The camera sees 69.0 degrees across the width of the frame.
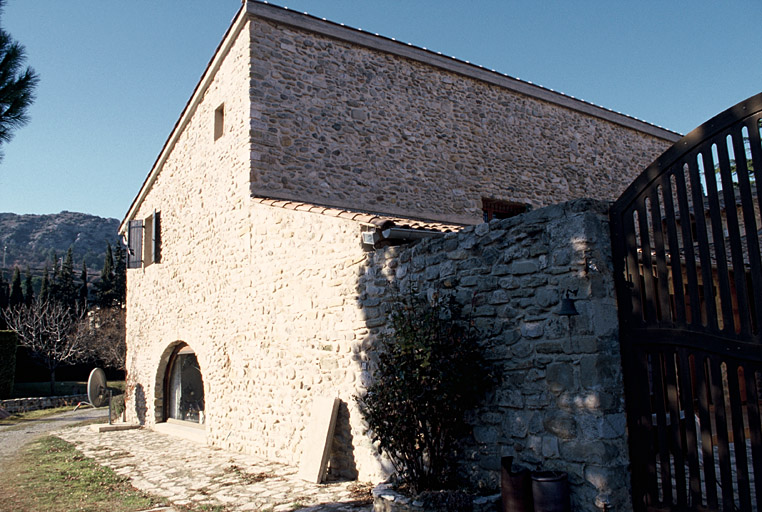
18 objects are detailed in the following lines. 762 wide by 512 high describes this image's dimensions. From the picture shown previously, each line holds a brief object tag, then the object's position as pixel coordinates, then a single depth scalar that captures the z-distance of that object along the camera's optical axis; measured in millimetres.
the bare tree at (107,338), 27828
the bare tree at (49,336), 27188
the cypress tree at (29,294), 36094
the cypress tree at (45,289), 34450
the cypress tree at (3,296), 36438
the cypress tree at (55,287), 35219
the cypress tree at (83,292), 35994
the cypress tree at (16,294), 36519
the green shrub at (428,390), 4438
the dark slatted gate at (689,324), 3297
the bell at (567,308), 3879
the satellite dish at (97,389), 14602
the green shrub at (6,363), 22297
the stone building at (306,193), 6711
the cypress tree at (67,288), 35625
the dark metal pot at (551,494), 3750
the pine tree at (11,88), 4203
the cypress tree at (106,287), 34719
